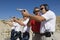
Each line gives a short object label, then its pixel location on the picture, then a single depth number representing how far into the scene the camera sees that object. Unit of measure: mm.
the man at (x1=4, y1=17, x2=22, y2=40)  4321
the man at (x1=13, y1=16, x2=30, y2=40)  3731
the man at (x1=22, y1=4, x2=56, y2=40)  2307
